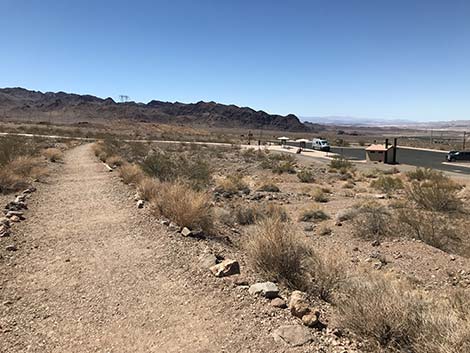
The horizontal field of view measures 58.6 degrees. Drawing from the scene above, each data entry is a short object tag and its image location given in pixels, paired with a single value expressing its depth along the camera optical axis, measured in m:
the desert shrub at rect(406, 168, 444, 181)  29.18
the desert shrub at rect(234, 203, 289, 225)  14.90
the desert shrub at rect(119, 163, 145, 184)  17.36
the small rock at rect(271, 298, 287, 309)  5.80
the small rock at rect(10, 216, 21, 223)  10.49
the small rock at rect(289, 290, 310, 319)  5.50
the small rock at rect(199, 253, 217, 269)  7.56
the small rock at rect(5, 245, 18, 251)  8.32
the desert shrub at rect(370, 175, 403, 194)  24.16
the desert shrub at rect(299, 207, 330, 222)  16.35
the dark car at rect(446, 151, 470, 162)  51.09
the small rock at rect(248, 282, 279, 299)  6.08
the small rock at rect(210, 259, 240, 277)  7.04
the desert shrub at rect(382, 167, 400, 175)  35.50
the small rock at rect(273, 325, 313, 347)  4.89
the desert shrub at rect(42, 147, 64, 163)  28.21
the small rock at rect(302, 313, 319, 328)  5.25
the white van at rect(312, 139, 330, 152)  66.72
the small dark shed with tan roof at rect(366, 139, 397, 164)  47.97
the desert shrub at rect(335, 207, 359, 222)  15.73
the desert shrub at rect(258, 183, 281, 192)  24.22
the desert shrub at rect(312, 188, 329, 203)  21.02
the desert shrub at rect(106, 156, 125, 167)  26.02
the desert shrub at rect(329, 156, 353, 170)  38.41
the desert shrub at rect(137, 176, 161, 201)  13.31
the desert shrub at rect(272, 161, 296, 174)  34.83
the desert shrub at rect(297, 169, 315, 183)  29.50
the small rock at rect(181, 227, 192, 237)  9.55
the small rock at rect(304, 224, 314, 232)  14.61
